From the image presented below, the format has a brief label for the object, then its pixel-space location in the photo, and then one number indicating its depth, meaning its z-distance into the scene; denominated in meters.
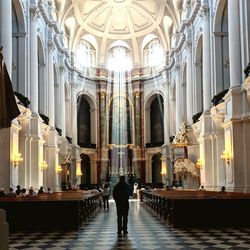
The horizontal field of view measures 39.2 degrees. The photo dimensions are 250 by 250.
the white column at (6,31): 12.81
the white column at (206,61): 17.51
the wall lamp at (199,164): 18.06
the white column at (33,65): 17.28
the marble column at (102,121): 31.52
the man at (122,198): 8.61
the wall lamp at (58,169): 21.69
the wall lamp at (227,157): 13.41
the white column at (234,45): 13.17
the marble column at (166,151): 28.59
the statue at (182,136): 21.03
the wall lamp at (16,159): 13.44
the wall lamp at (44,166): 18.28
